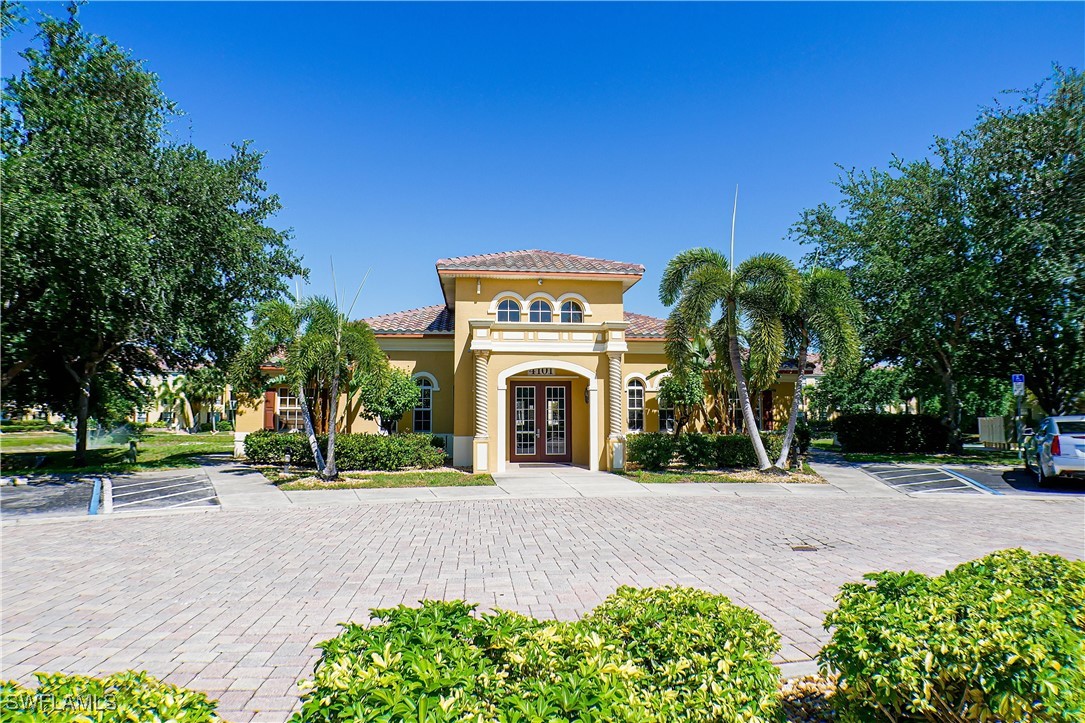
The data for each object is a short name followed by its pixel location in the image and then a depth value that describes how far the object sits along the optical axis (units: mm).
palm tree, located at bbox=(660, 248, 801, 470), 16953
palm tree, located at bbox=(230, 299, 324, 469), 16609
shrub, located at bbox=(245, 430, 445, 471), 18719
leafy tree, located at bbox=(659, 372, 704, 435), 20203
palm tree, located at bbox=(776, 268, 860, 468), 17000
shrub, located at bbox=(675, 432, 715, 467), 19547
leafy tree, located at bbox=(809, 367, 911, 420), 35394
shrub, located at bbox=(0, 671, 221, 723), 2018
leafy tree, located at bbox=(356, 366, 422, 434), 18497
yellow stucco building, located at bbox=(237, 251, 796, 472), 19344
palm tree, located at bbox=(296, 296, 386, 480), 16469
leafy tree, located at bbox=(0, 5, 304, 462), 13430
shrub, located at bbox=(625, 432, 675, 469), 19234
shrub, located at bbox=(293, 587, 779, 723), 2160
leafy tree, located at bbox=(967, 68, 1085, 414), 18812
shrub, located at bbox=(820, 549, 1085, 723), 2773
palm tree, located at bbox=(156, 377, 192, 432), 48469
